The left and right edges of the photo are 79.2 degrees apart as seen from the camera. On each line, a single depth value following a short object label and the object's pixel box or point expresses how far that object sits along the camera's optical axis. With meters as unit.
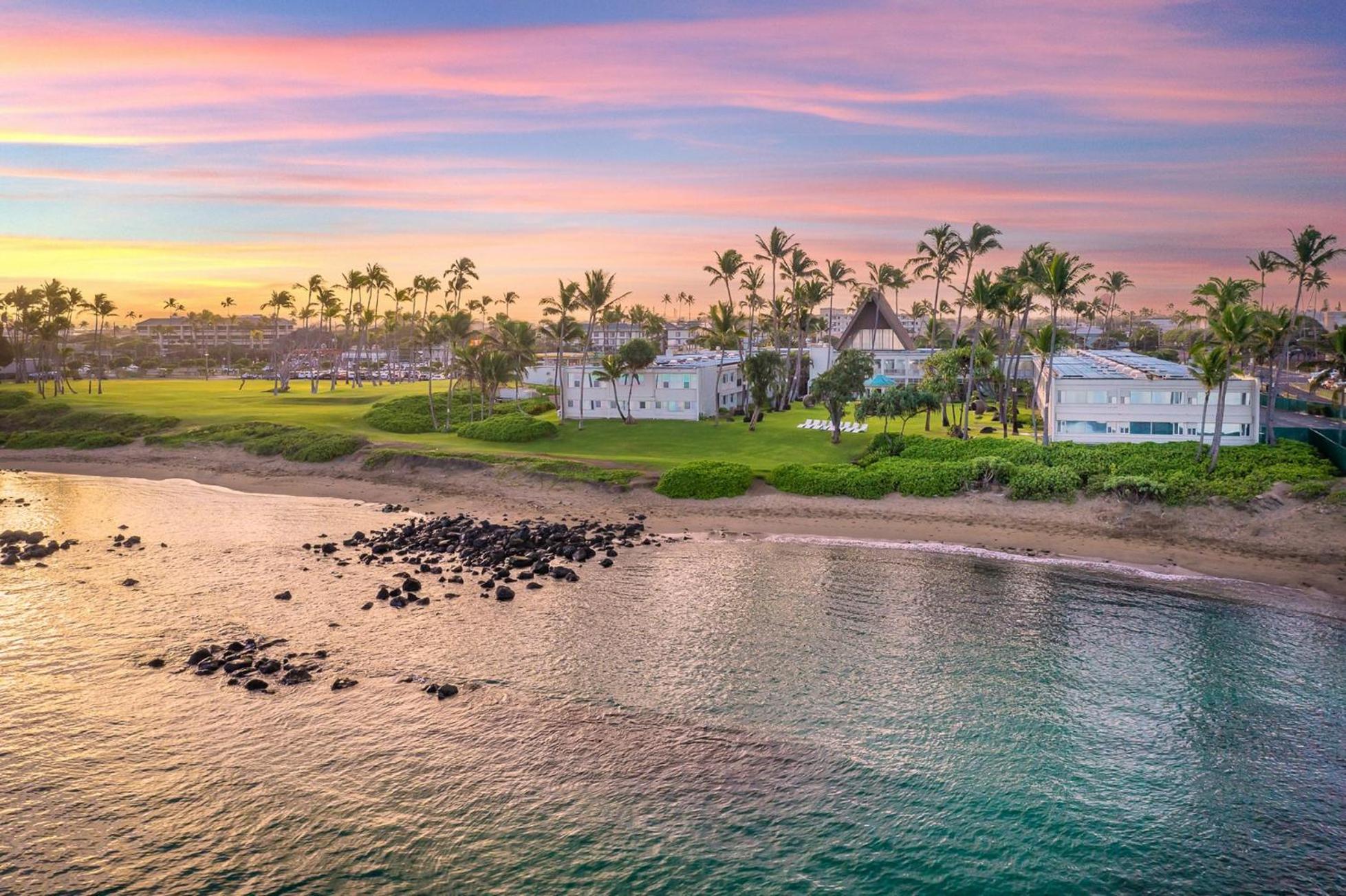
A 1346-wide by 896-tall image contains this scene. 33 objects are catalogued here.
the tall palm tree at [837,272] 98.50
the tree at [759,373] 70.69
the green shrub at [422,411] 76.50
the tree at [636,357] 73.19
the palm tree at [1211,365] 49.34
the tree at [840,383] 61.28
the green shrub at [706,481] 52.72
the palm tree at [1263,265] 60.34
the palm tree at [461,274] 106.00
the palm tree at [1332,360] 49.69
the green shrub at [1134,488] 46.31
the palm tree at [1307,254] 53.38
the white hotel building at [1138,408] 53.84
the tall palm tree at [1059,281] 54.91
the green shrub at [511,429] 68.38
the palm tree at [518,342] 76.75
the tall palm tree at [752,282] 92.62
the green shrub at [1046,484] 48.28
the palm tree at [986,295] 60.28
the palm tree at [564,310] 73.44
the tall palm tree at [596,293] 70.31
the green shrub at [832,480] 51.38
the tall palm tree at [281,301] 140.50
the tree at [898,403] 60.72
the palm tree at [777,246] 87.25
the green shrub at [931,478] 50.38
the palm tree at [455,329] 77.31
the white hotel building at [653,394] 76.81
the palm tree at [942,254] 66.12
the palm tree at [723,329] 79.56
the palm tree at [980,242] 62.16
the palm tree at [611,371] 73.00
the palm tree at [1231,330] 45.97
